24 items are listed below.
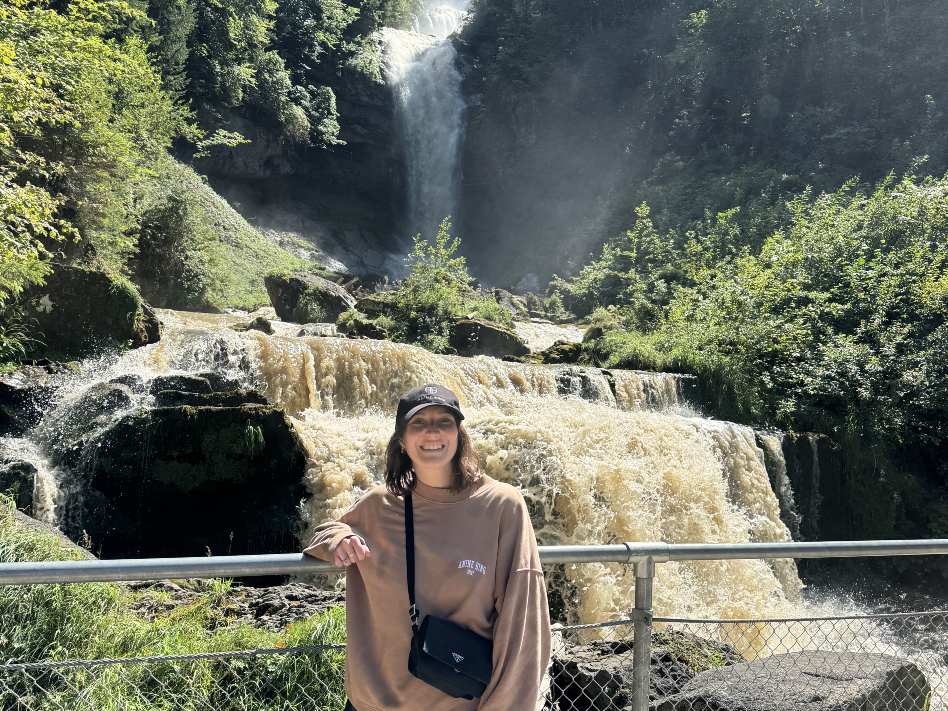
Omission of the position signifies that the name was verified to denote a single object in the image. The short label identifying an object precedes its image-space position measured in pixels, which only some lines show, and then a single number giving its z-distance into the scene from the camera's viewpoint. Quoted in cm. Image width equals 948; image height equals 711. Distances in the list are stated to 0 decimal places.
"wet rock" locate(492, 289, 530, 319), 2392
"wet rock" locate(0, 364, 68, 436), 798
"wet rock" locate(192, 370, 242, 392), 924
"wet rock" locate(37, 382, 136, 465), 758
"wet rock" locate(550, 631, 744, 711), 418
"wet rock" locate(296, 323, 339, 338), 1457
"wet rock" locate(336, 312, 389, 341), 1602
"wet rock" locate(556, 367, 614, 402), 1269
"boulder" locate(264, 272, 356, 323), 1717
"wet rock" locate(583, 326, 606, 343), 1856
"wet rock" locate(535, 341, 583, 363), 1680
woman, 180
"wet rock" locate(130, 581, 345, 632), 505
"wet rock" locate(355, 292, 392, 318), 1758
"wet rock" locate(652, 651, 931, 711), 356
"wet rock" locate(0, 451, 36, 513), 661
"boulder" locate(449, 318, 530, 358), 1625
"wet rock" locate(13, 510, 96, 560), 490
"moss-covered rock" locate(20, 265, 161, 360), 1007
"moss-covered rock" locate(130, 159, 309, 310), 1736
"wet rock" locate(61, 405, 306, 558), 729
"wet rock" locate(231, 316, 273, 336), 1394
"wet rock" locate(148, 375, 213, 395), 872
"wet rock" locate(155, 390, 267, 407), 834
